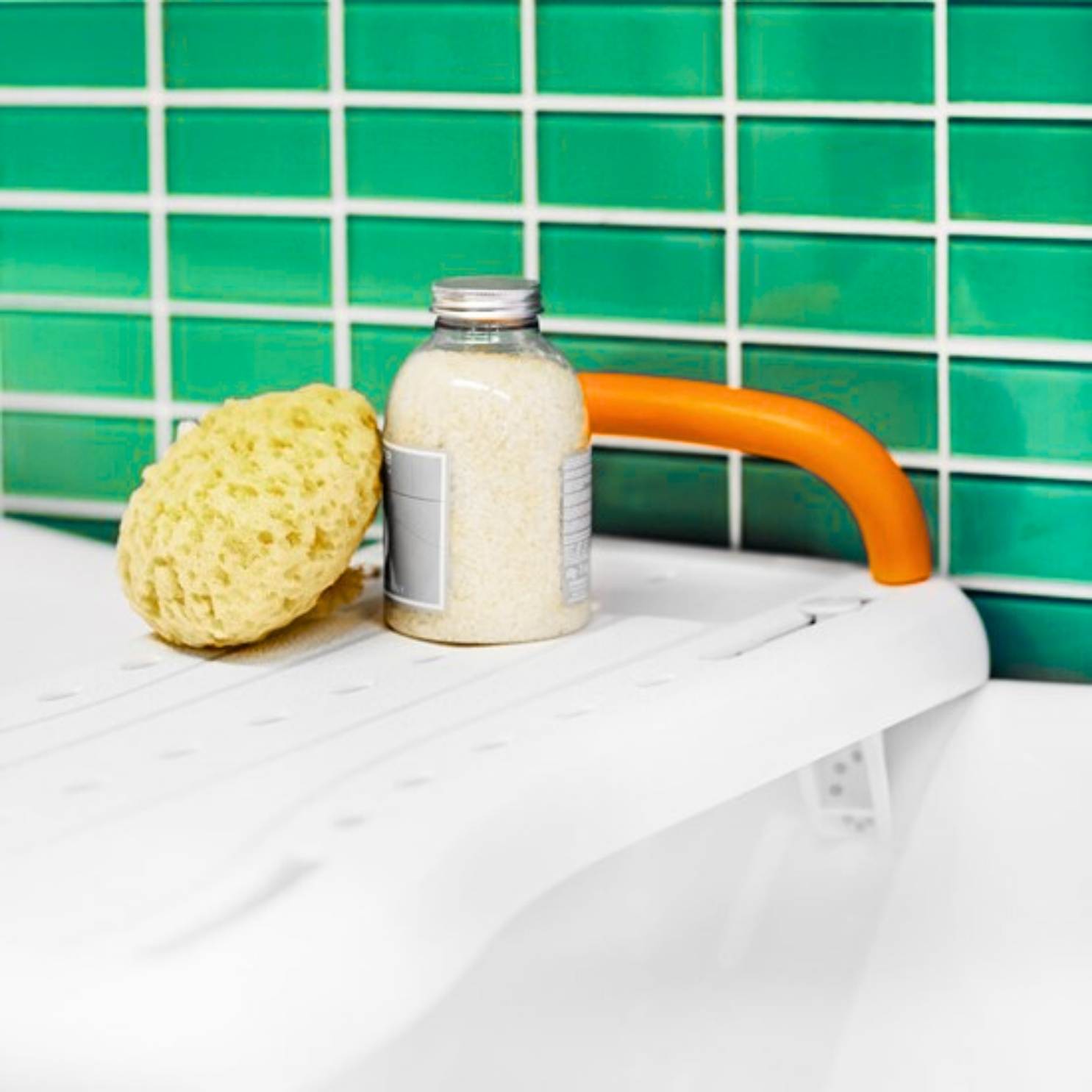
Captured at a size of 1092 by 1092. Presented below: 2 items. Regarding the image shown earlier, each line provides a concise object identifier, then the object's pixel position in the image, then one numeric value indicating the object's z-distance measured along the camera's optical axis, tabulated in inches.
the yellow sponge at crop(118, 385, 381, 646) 65.3
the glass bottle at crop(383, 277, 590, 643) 66.3
